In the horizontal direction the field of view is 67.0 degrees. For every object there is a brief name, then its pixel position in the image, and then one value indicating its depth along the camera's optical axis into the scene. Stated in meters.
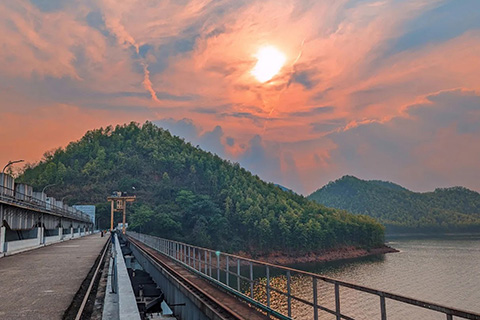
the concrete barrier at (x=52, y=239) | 41.12
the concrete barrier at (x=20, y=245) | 26.30
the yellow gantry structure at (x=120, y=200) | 103.59
